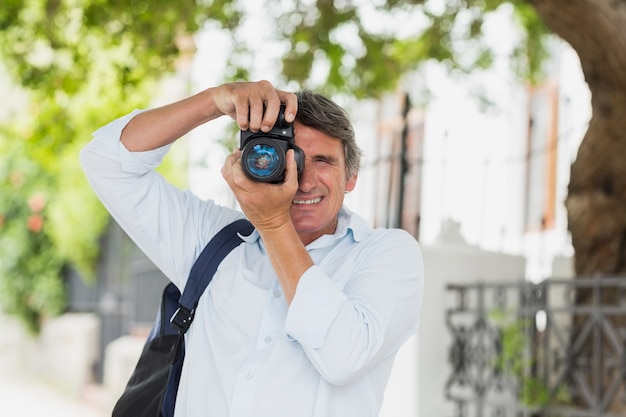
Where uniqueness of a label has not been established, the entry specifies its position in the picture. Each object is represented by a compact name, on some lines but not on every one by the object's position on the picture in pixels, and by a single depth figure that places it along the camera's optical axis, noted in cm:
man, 202
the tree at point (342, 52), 597
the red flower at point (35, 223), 1514
